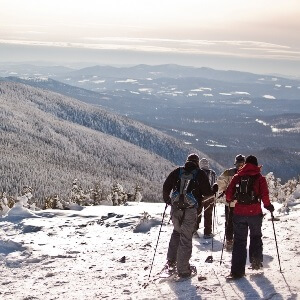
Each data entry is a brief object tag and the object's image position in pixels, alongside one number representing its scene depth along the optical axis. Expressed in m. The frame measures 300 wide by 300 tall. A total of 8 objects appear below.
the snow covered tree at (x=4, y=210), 17.08
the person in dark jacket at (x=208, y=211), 12.69
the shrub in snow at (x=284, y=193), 16.53
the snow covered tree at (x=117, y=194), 46.82
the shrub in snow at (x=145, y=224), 14.55
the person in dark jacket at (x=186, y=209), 8.91
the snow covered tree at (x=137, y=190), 55.32
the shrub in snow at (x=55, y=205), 20.24
